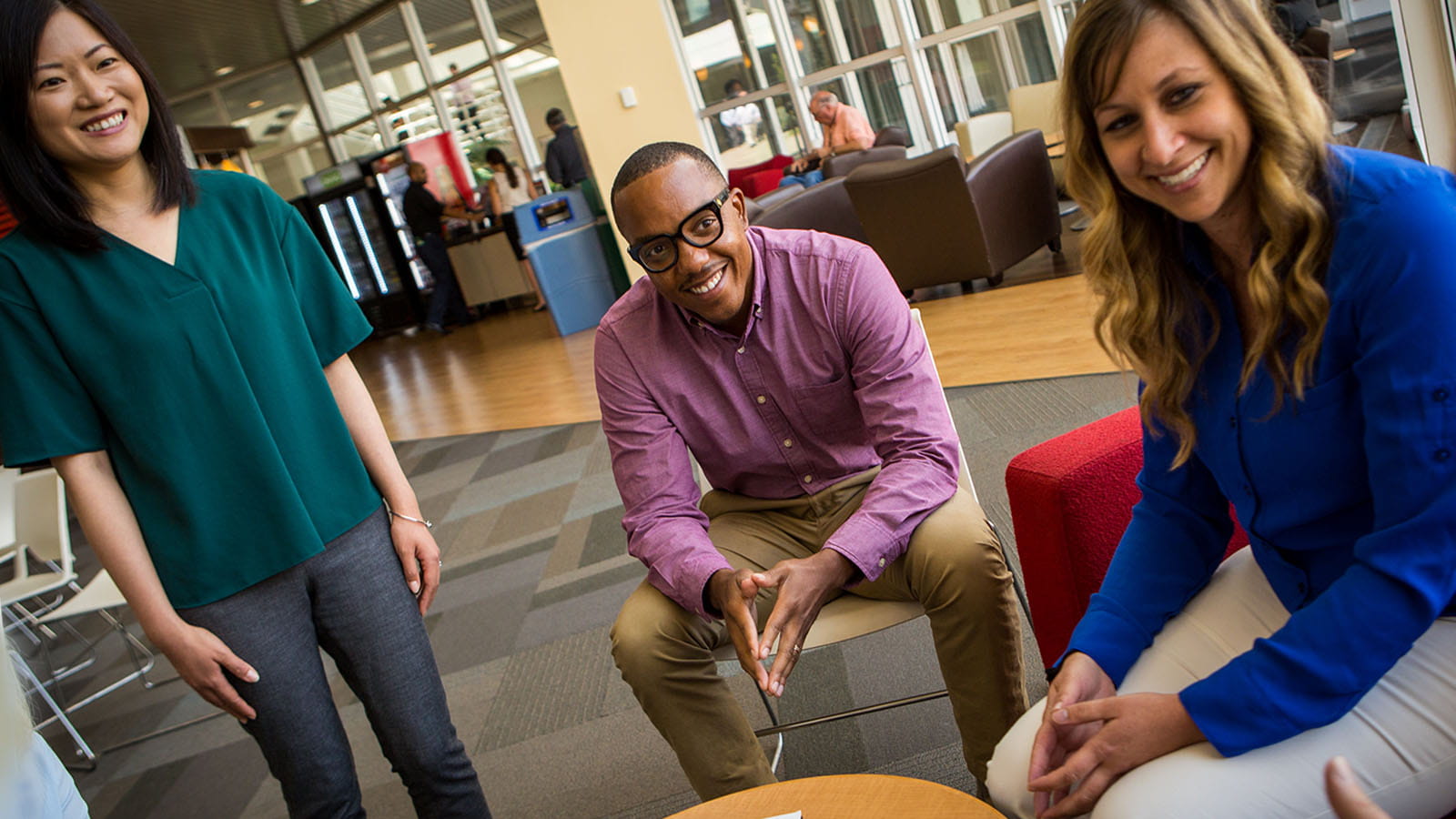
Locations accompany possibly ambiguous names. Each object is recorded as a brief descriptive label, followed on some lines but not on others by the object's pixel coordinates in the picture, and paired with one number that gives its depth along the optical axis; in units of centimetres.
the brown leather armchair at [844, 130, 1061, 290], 567
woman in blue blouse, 100
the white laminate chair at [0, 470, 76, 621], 381
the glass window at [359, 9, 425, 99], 1327
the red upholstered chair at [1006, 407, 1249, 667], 153
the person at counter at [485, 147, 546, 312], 1157
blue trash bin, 928
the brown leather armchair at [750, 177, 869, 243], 588
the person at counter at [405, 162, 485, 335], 1177
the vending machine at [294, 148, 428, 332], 1332
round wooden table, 113
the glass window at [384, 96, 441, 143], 1361
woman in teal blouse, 143
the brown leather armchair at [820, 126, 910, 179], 752
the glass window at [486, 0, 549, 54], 1241
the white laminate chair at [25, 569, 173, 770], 336
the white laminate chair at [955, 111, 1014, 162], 826
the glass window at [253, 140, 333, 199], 1527
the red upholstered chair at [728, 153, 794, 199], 860
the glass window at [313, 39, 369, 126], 1423
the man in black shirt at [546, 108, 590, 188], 1044
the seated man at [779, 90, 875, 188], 798
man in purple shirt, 167
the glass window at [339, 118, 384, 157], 1445
